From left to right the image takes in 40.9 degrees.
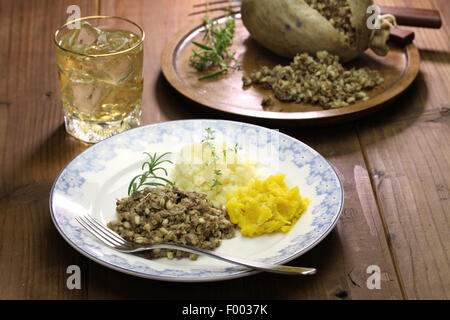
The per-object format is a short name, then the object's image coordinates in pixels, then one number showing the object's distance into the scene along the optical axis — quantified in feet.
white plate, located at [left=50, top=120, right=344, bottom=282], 3.71
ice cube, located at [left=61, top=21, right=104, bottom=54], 5.21
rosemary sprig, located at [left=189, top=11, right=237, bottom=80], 6.29
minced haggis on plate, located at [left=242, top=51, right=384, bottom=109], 5.71
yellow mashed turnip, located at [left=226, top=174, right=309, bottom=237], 4.08
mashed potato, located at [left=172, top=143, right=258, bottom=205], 4.48
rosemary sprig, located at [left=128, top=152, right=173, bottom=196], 4.33
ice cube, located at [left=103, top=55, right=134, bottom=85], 4.97
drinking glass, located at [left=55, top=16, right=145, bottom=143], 4.99
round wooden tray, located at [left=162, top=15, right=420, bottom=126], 5.48
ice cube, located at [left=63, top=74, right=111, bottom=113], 5.04
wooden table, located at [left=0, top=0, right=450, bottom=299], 3.87
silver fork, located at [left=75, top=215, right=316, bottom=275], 3.56
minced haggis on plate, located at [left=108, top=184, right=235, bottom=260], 3.92
